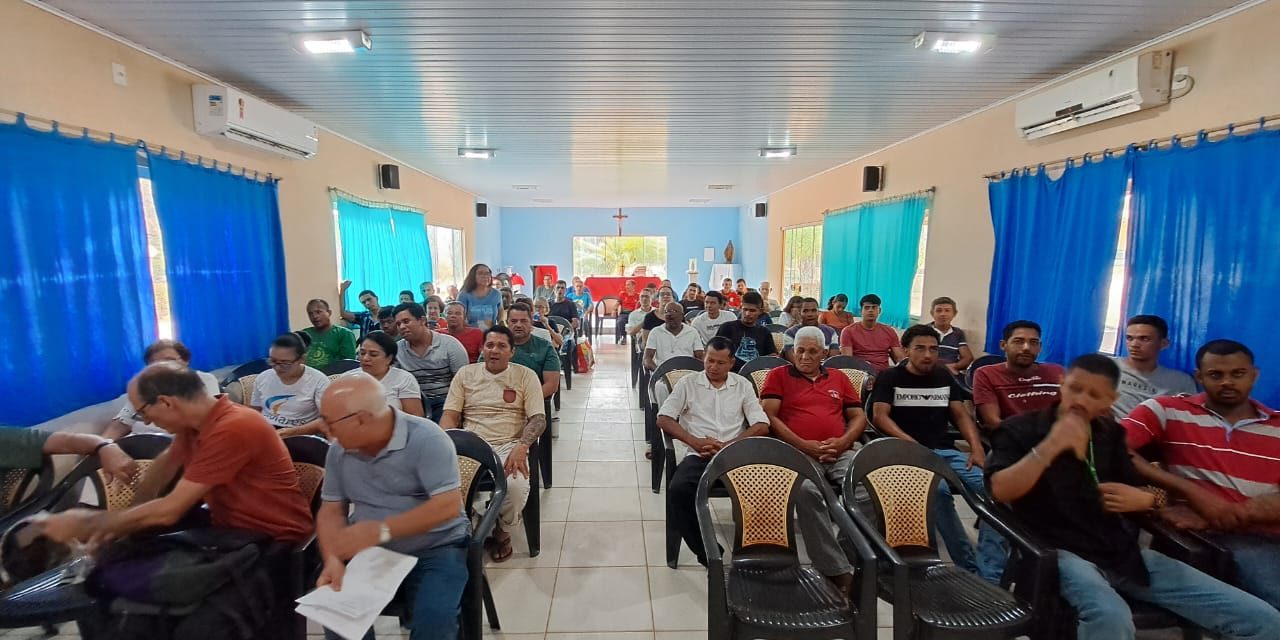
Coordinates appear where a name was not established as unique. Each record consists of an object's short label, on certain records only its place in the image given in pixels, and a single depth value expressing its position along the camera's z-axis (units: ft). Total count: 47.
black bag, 5.14
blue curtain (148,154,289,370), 11.22
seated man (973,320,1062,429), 9.79
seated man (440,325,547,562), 10.07
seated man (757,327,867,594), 9.66
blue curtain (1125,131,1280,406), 8.28
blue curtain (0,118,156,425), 8.07
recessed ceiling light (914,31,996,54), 9.62
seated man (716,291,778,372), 15.15
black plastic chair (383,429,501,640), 6.25
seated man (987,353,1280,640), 5.77
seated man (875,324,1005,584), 9.67
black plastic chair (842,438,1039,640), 5.82
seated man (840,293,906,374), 15.30
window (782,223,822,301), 28.40
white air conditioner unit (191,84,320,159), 11.61
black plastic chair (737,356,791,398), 12.60
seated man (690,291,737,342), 17.53
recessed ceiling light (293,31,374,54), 9.47
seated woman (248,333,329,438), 9.87
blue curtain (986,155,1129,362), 11.04
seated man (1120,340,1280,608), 6.49
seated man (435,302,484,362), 14.14
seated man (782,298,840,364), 16.62
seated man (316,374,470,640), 5.58
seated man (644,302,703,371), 15.47
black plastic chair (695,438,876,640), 5.83
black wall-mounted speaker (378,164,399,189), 20.92
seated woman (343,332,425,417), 10.00
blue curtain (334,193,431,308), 18.76
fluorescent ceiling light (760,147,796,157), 20.71
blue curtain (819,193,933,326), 18.31
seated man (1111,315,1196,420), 9.30
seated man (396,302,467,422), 12.12
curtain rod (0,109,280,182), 8.24
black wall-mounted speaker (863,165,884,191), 20.36
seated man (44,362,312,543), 5.46
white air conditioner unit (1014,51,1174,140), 9.68
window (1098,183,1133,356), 10.68
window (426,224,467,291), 29.79
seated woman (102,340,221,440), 9.03
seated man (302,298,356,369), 13.69
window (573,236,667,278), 47.16
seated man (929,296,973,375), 14.44
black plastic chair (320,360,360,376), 12.24
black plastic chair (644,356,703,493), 12.27
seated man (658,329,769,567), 9.86
